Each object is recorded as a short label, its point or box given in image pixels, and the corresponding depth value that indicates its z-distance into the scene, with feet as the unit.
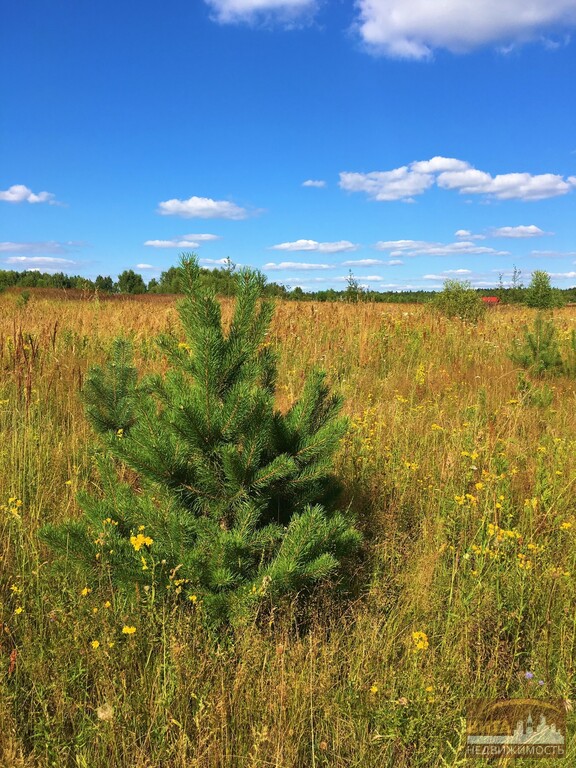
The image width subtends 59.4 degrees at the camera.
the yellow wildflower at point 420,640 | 5.80
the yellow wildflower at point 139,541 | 6.33
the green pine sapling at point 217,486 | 6.42
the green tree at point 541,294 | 85.90
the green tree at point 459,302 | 43.04
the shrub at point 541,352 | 21.80
